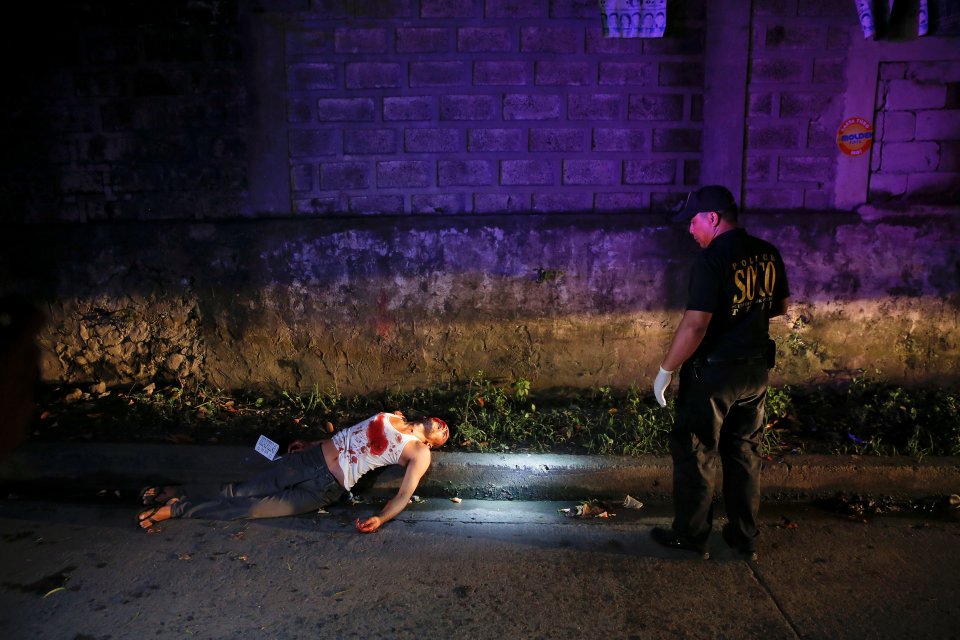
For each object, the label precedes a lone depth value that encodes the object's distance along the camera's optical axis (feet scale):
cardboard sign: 15.47
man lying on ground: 13.46
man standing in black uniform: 11.28
